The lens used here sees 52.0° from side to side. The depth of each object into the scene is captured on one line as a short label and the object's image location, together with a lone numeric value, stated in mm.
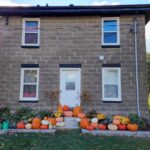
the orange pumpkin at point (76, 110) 7403
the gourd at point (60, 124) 6821
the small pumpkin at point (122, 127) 6429
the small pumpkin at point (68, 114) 7363
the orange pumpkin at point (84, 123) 6494
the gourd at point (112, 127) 6346
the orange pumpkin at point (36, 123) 6518
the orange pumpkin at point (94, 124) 6423
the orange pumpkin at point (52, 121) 6754
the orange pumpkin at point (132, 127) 6288
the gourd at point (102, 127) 6412
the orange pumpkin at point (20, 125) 6502
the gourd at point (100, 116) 6897
